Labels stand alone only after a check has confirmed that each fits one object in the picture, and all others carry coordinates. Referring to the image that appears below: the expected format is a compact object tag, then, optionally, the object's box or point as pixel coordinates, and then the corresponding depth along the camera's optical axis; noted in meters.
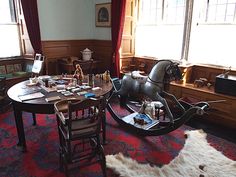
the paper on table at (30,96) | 2.46
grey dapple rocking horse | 2.69
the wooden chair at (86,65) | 4.59
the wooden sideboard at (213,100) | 3.28
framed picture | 4.92
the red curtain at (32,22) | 4.25
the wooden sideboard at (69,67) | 4.63
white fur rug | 2.29
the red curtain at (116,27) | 4.43
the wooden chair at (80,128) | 1.97
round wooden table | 2.36
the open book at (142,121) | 2.85
